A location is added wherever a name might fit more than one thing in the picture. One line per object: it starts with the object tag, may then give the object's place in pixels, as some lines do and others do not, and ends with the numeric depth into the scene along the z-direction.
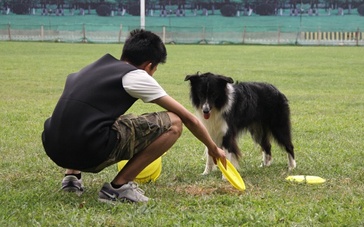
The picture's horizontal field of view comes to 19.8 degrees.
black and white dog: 12.04
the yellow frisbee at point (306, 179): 10.70
